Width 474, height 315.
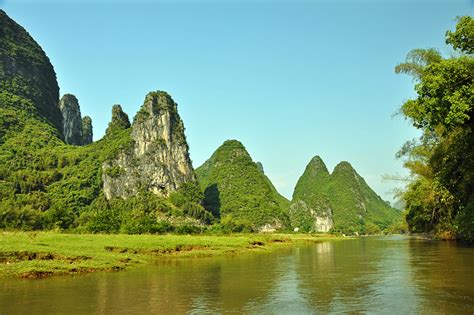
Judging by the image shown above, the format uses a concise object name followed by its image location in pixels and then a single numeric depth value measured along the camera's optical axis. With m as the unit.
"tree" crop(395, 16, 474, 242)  19.14
